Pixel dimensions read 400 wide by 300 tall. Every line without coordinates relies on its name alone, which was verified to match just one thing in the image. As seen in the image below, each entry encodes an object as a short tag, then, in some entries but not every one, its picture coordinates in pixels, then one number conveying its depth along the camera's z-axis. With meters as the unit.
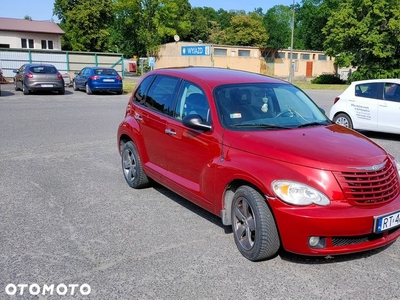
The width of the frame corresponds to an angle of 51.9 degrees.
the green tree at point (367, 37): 41.69
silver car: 21.34
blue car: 22.84
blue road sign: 25.83
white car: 9.66
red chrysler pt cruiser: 3.41
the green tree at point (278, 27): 91.75
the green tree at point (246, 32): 81.00
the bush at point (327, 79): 49.41
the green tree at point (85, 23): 58.03
